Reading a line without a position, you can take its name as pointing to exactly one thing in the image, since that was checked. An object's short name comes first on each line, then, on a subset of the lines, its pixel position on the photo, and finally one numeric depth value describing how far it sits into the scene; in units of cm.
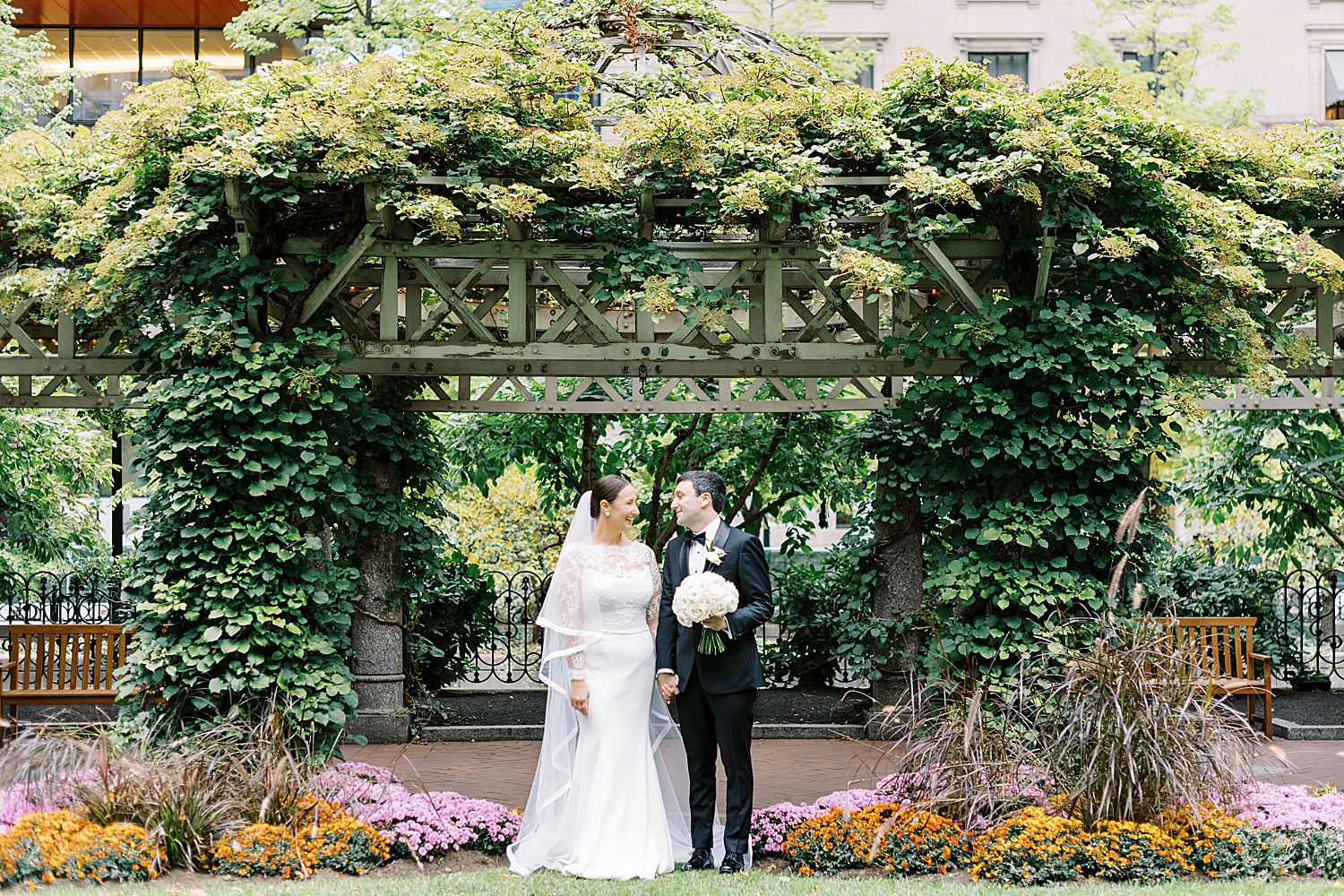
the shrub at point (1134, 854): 577
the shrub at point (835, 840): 625
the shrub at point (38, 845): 550
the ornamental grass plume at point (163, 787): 598
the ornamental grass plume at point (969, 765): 618
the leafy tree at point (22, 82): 1434
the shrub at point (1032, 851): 577
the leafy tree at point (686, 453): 1406
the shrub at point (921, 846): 610
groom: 614
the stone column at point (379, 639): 995
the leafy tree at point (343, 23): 1689
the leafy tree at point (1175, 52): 1955
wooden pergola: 770
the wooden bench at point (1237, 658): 1008
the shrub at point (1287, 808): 623
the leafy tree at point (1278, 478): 1412
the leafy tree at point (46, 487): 1415
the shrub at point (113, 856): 563
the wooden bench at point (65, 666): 970
